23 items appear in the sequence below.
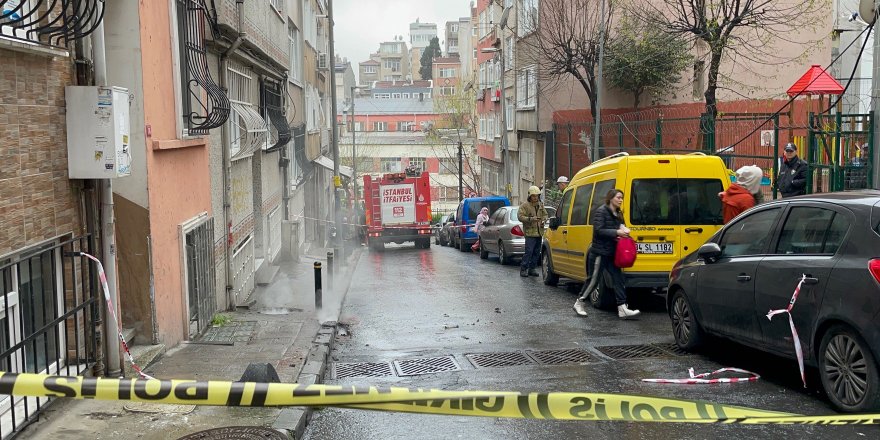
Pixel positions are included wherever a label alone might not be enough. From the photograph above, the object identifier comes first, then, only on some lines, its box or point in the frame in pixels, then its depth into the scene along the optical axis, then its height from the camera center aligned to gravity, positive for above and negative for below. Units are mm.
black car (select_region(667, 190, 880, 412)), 6098 -1147
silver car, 21234 -2254
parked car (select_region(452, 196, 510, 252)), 29500 -2366
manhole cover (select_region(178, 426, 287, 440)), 6133 -1989
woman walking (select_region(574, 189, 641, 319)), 11539 -1221
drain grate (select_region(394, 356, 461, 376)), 8758 -2215
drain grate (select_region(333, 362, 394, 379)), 8773 -2238
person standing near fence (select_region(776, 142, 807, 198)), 13406 -536
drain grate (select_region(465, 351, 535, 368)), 8938 -2203
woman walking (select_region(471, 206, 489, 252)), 25584 -2117
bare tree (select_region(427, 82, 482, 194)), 62438 +1316
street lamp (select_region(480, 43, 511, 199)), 39719 +228
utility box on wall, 7066 +157
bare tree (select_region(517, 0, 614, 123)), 29494 +3588
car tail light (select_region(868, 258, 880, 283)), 5969 -869
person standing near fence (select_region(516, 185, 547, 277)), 17234 -1457
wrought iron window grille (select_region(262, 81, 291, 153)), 20100 +872
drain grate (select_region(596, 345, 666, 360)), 9070 -2177
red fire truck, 33125 -2280
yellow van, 11922 -863
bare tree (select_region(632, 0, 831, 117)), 22234 +3400
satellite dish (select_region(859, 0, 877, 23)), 12047 +1747
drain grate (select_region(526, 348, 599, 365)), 8905 -2180
